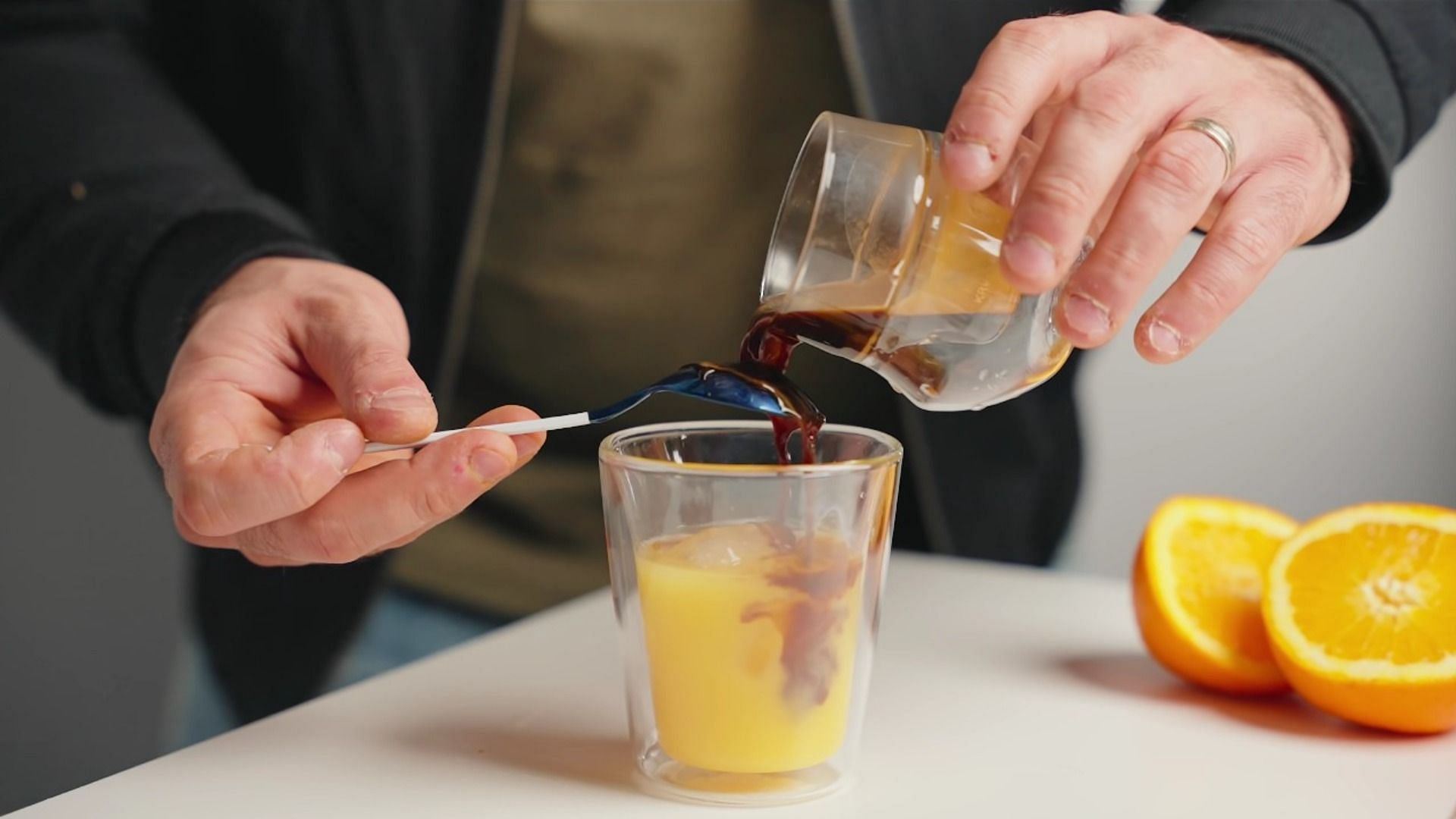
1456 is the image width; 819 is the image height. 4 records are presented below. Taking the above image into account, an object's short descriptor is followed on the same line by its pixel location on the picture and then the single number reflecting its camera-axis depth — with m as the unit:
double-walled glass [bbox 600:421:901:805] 0.85
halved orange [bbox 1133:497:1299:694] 1.03
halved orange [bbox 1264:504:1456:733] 0.95
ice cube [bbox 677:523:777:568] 0.85
